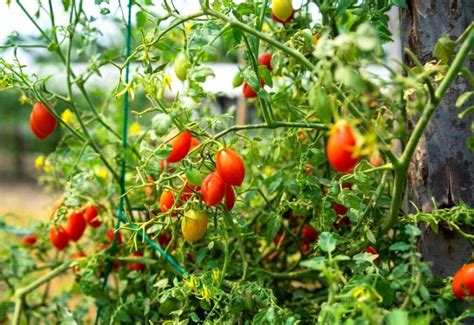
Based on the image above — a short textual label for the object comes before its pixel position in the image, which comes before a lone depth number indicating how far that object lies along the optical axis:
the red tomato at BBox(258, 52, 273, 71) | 1.07
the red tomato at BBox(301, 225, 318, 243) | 1.23
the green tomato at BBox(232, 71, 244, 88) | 1.00
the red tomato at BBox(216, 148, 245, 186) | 0.84
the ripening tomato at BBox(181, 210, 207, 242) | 0.90
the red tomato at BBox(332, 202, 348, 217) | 1.08
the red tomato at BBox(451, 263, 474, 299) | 0.83
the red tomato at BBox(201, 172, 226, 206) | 0.86
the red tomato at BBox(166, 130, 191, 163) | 0.88
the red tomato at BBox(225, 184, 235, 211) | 0.91
